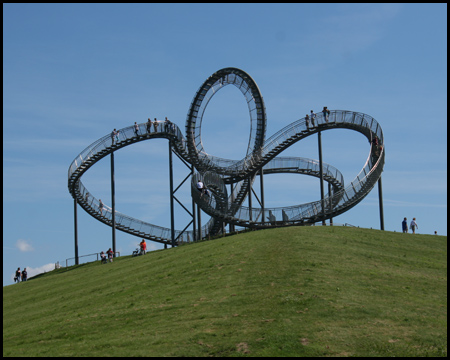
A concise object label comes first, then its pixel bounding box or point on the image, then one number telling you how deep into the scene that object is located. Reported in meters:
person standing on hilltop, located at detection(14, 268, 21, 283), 55.35
